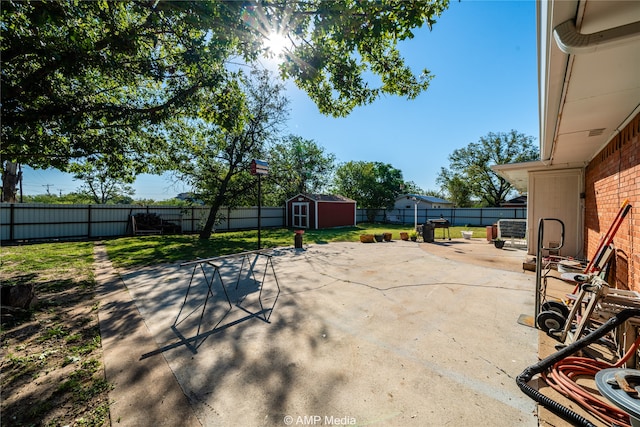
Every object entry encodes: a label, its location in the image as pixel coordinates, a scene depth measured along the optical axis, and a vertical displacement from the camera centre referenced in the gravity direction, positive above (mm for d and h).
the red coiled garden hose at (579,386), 1748 -1467
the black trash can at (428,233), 11445 -1045
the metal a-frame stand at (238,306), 3457 -1573
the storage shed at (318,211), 18047 -17
